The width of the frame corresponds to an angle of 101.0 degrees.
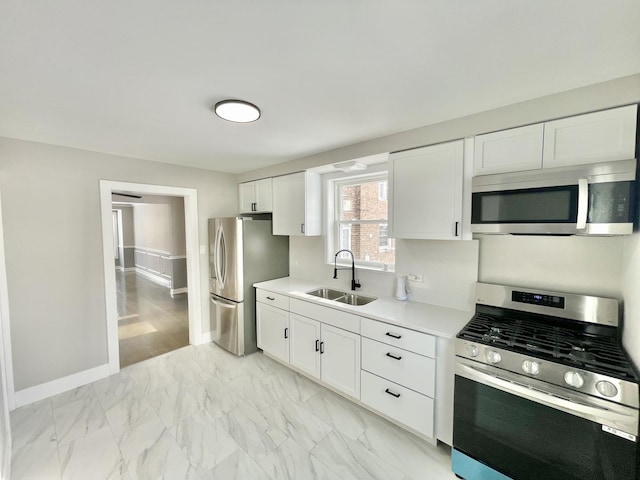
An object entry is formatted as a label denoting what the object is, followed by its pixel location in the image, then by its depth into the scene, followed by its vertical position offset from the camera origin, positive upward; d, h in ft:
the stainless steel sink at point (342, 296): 9.43 -2.52
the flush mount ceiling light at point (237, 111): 5.68 +2.68
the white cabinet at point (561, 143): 4.71 +1.72
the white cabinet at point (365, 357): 6.25 -3.71
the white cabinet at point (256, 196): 11.68 +1.56
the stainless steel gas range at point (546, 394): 4.03 -2.82
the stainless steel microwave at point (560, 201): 4.56 +0.54
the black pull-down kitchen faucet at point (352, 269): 9.75 -1.53
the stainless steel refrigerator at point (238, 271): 10.71 -1.78
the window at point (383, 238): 9.49 -0.32
